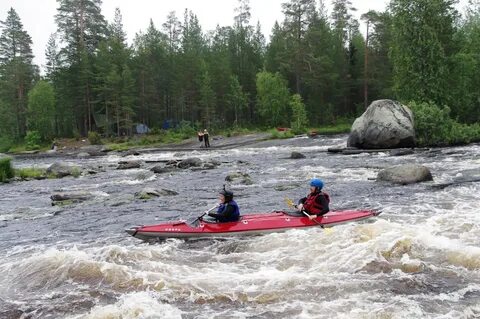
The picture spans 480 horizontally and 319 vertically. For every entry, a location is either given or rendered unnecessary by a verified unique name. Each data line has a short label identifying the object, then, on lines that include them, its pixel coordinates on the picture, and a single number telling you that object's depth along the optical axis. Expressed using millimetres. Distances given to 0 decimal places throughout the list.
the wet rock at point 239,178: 19988
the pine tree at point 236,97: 57594
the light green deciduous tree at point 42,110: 56531
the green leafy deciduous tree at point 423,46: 36469
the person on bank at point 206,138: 40103
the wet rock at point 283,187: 18002
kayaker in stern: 12008
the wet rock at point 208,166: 25547
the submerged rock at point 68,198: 17266
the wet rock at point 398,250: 9420
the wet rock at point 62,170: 25512
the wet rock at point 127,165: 27938
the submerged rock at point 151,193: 17531
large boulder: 28156
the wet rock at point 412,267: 8680
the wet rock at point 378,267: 8750
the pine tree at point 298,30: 54250
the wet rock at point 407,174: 17391
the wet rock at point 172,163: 27575
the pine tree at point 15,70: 59219
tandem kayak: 11398
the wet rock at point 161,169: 24906
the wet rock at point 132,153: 37531
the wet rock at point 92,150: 40938
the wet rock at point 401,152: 25922
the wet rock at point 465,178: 16578
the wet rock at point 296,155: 27859
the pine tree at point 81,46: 54656
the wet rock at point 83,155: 39906
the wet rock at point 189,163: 26484
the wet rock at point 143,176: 22797
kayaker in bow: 11617
